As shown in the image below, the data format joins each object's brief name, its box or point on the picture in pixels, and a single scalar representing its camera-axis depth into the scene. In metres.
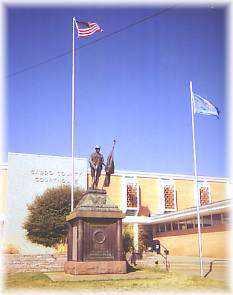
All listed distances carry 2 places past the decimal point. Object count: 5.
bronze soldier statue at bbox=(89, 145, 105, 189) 14.98
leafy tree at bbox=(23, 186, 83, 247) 34.27
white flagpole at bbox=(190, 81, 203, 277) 18.14
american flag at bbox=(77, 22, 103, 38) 19.83
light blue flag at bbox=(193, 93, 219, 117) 19.41
